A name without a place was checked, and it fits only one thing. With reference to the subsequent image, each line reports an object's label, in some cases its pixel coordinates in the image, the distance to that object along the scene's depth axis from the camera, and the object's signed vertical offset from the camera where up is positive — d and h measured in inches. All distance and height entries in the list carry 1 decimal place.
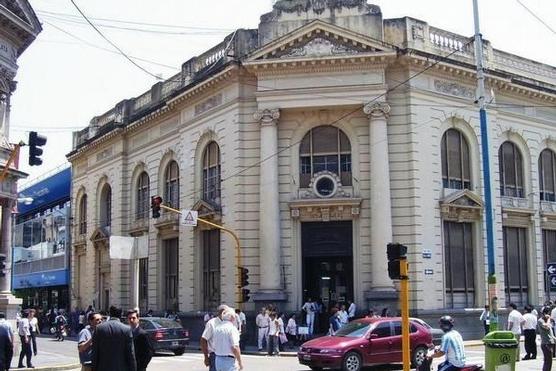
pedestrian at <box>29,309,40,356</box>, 959.6 -67.5
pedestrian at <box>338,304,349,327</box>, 1079.0 -67.6
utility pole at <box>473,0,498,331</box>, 815.1 +114.3
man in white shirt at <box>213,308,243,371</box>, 458.9 -46.7
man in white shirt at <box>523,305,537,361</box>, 891.4 -81.8
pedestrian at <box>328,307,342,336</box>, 1071.6 -74.6
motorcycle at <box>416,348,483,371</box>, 464.0 -63.1
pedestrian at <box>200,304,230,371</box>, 470.6 -43.3
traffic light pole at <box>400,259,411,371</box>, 540.5 -38.0
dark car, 1051.9 -86.9
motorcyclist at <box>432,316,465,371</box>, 465.1 -50.9
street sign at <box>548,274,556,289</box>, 790.5 -14.1
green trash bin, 539.2 -62.7
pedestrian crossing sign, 1127.6 +83.8
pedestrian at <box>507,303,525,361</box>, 900.0 -65.1
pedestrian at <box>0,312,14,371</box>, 616.1 -58.2
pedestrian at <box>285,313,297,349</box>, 1127.0 -90.8
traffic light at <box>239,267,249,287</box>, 1086.4 -6.0
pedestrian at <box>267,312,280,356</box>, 1046.4 -89.5
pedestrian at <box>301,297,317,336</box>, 1162.0 -66.4
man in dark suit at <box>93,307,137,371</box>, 387.9 -38.2
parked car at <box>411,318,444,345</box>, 893.8 -81.4
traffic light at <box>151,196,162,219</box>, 1077.8 +98.9
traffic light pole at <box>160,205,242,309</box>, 1090.7 +18.3
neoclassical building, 1202.6 +180.9
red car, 763.4 -80.0
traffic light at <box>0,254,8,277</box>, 964.8 +15.5
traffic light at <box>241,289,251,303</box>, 1073.2 -33.5
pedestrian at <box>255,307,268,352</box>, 1075.3 -80.3
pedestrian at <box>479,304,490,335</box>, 1121.8 -76.8
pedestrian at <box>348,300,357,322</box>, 1138.0 -63.2
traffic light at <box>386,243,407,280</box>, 569.9 +8.6
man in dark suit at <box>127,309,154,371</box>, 432.8 -40.6
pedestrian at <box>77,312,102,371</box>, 466.6 -47.2
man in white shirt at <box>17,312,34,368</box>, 870.4 -78.8
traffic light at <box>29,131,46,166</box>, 765.3 +131.1
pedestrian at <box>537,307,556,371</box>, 681.0 -69.8
